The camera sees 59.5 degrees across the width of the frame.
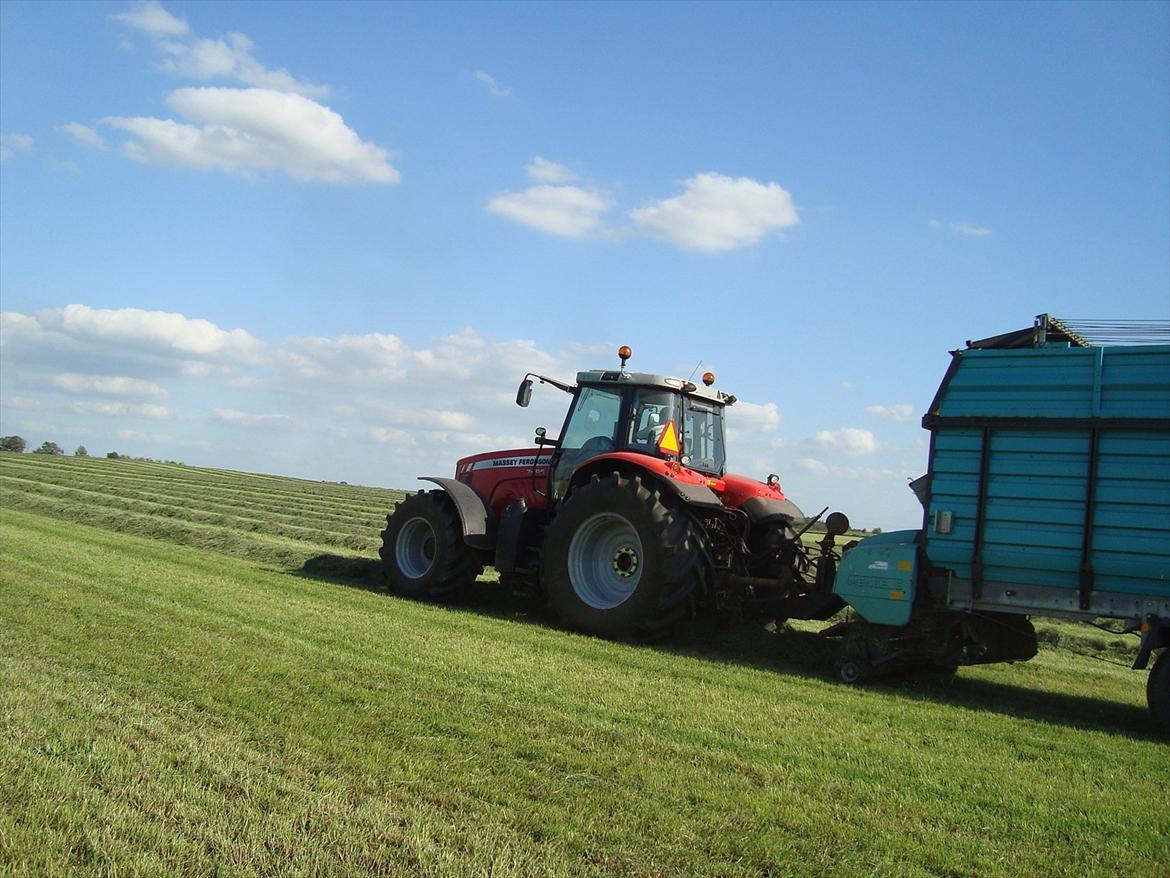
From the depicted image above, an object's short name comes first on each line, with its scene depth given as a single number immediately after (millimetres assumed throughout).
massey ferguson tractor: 9406
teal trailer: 7070
